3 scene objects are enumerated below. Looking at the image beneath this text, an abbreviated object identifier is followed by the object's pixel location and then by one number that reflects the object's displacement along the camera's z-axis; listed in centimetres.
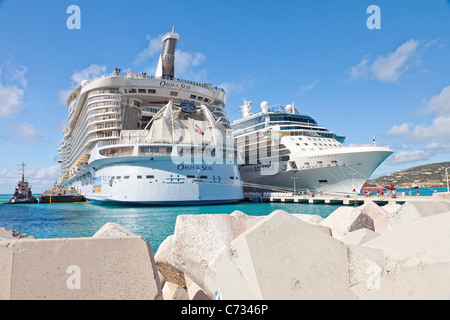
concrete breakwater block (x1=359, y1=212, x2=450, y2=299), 246
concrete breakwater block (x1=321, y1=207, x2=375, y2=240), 666
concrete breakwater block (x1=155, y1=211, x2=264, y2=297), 430
